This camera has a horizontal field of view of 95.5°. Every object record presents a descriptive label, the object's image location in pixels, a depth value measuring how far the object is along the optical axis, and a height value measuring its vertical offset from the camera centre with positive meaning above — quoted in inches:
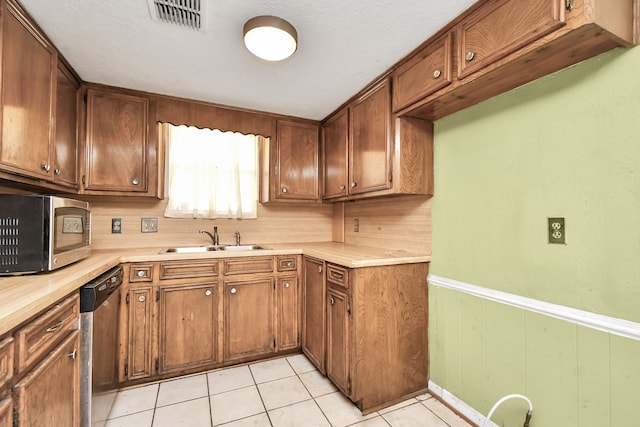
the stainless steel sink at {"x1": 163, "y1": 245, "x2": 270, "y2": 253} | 101.4 -11.3
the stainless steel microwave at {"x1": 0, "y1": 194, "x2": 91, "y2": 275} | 50.5 -3.0
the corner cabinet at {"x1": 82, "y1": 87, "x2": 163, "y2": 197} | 85.5 +21.7
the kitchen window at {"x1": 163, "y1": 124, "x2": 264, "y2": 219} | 101.8 +16.1
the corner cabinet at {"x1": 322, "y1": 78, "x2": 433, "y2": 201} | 76.6 +19.4
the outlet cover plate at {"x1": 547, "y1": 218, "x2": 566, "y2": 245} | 51.4 -2.5
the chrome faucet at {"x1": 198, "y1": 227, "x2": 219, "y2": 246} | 106.3 -6.9
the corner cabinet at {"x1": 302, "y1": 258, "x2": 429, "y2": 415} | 69.8 -29.4
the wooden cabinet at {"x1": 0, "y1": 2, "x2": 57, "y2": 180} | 53.0 +24.5
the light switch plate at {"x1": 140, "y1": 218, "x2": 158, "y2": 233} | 100.9 -2.8
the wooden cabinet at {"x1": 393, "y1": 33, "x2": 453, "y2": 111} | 60.5 +32.8
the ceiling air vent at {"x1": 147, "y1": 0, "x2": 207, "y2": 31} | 53.4 +39.3
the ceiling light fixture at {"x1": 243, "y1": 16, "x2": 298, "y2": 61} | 56.1 +35.9
